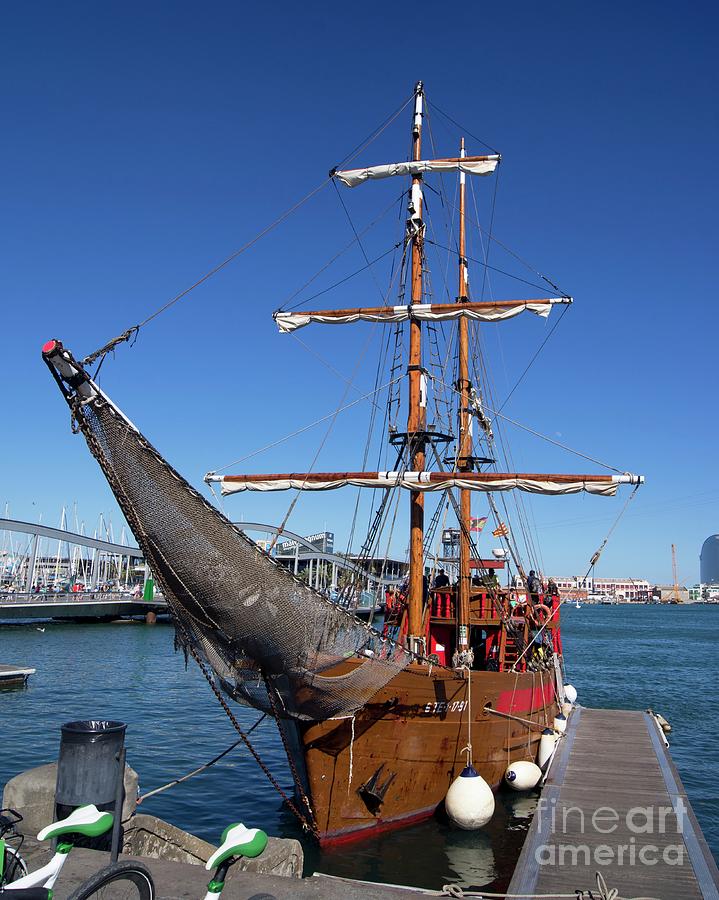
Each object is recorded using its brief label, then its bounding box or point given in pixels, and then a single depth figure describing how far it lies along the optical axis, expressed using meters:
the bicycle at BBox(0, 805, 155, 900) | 5.02
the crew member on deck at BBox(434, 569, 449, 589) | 23.88
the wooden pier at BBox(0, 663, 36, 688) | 30.06
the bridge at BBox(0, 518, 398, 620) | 66.41
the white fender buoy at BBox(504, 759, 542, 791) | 16.80
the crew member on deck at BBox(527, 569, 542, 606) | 24.86
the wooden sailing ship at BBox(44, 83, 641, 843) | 9.83
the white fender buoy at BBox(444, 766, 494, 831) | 13.95
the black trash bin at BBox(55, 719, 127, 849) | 8.40
